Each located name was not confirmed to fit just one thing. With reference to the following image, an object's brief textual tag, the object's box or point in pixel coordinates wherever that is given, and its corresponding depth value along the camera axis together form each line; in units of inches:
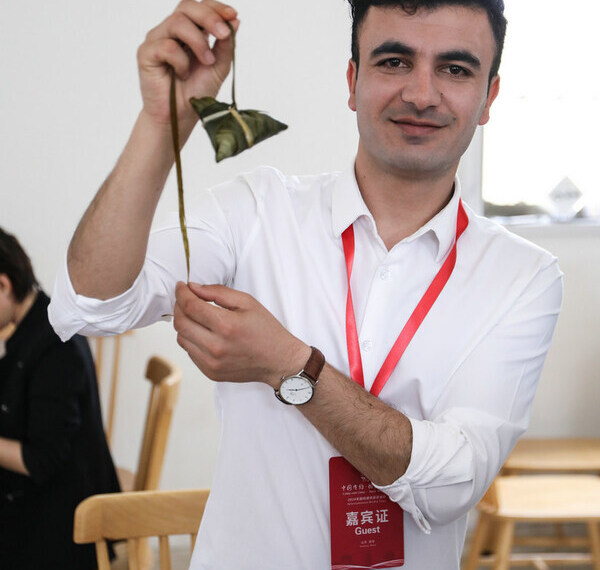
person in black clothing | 80.9
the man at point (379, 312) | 45.0
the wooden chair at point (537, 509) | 103.0
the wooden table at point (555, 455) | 113.6
